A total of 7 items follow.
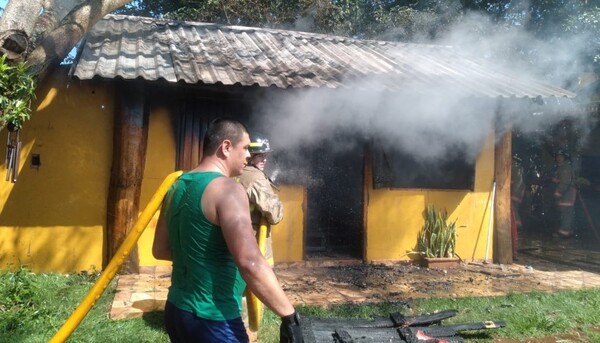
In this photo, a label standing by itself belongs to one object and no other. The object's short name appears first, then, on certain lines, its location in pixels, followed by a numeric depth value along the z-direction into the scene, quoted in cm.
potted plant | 800
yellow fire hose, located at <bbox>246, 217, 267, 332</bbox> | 366
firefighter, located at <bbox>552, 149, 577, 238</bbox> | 1177
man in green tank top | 224
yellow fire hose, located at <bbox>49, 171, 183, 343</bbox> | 273
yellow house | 652
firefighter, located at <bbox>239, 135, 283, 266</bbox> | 440
